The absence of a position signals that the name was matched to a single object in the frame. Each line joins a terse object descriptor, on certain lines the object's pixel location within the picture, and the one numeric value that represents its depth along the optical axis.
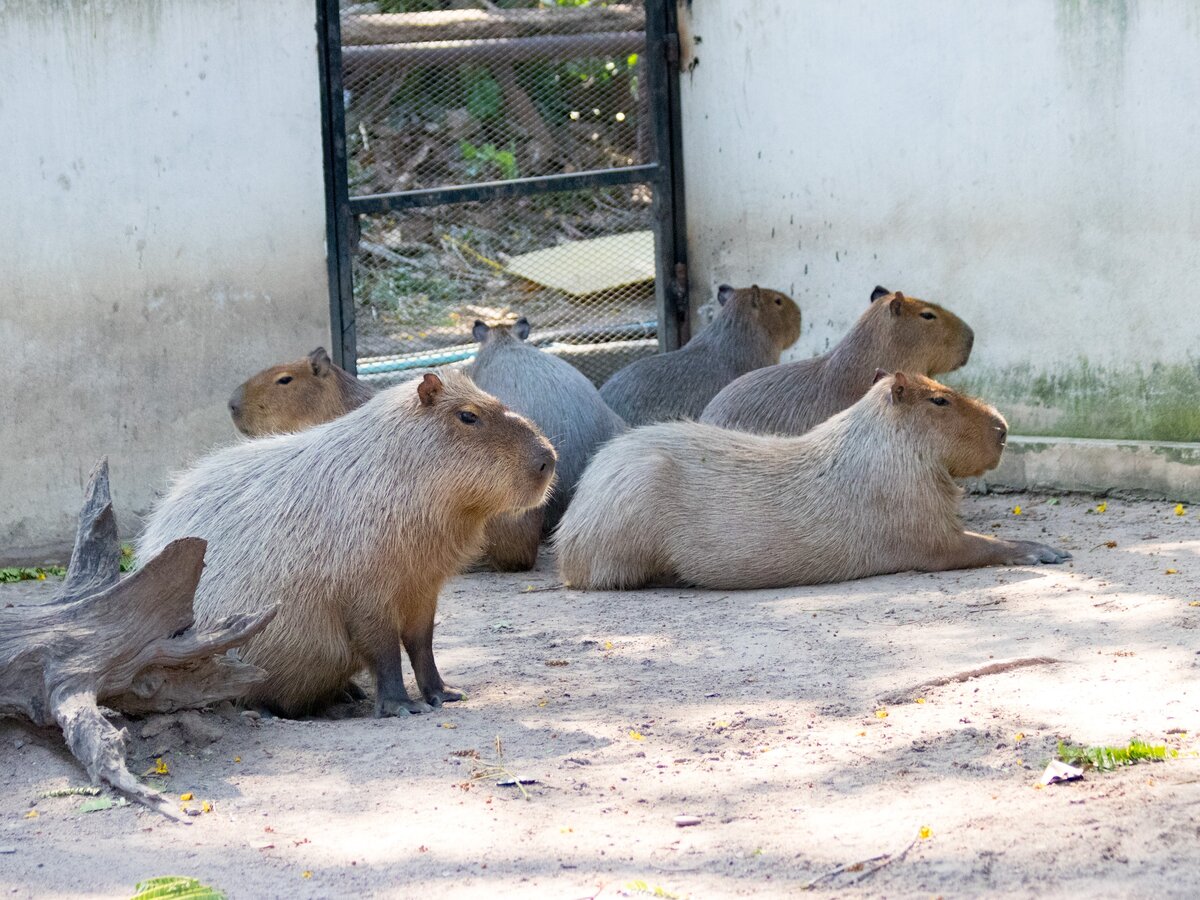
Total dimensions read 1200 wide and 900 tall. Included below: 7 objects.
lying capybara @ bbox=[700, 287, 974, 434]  14.02
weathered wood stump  7.62
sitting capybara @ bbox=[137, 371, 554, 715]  8.83
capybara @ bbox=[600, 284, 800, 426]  15.32
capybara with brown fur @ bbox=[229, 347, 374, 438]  13.71
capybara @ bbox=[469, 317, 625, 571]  13.39
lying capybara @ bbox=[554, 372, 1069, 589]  11.84
